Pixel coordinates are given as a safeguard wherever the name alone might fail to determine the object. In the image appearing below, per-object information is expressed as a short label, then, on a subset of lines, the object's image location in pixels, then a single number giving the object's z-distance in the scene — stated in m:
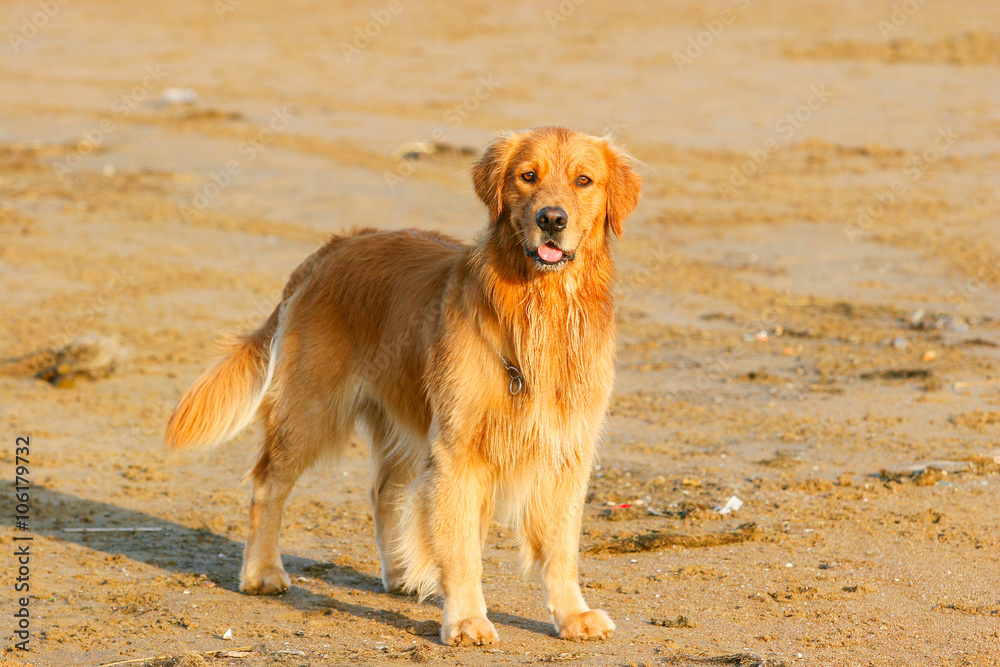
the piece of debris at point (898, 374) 17.31
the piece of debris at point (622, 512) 13.05
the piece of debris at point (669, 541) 12.06
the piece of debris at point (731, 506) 12.91
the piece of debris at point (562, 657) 9.53
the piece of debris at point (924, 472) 13.37
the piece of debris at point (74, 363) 17.87
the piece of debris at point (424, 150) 31.62
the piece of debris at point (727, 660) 9.25
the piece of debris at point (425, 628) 10.25
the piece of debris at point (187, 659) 9.27
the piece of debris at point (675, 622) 10.20
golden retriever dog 9.84
